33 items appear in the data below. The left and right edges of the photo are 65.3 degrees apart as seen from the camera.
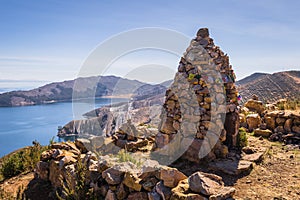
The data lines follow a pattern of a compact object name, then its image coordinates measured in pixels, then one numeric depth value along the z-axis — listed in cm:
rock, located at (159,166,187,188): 376
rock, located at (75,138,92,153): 692
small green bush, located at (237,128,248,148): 668
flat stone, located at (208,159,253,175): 509
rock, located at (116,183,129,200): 429
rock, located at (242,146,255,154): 627
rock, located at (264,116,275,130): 828
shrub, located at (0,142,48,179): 721
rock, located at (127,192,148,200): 408
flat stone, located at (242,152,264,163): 568
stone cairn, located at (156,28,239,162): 596
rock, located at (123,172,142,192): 414
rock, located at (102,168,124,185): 441
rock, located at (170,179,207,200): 326
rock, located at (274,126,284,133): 790
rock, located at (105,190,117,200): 431
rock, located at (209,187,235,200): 318
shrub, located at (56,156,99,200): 453
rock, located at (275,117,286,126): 811
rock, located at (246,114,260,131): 885
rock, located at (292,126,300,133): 762
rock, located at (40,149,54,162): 630
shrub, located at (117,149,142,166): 541
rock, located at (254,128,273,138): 797
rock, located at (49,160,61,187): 574
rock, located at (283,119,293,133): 782
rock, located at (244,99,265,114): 1041
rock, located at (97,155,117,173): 481
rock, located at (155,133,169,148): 632
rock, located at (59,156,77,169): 561
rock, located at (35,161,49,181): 619
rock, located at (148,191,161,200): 375
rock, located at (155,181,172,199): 362
